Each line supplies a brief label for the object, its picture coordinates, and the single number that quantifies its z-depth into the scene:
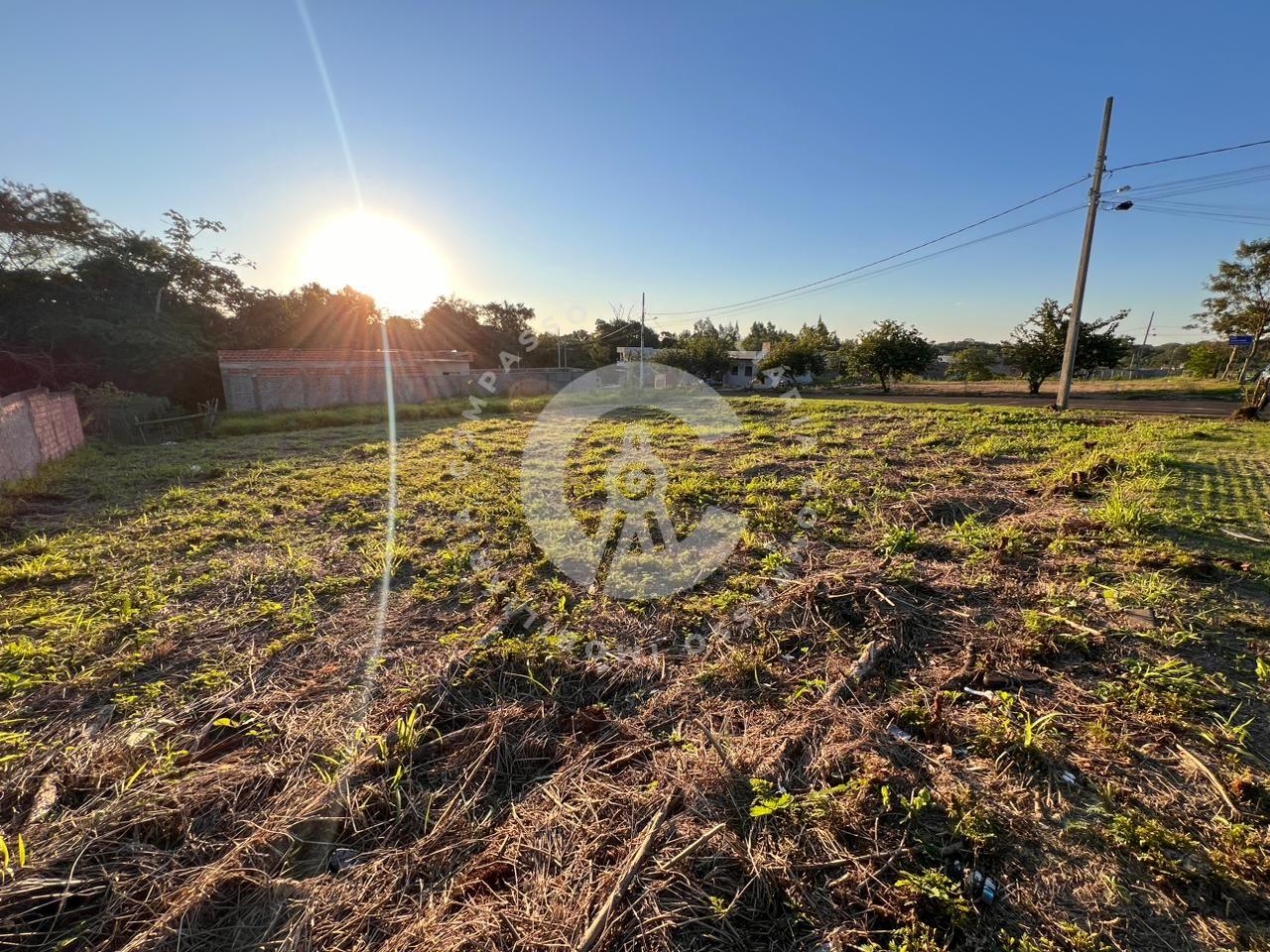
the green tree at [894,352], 19.47
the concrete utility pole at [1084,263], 8.66
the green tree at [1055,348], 14.66
